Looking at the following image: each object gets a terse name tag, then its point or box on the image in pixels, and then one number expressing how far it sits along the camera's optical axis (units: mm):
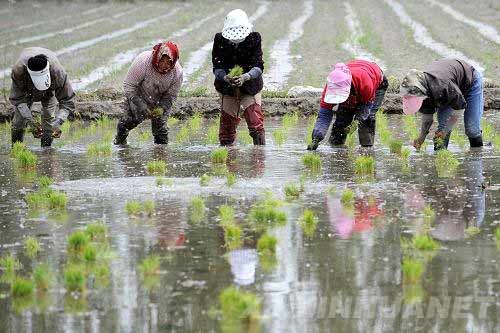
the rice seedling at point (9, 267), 11484
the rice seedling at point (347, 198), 15445
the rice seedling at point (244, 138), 23589
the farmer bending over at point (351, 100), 20266
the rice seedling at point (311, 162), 18906
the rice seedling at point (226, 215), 14062
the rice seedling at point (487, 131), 23016
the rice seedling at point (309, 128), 22794
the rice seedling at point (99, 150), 21605
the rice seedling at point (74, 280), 10852
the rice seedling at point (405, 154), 19869
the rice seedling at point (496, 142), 21487
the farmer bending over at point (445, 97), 19031
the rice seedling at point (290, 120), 26142
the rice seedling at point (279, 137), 22852
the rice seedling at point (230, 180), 17016
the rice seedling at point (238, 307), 9859
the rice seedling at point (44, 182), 17187
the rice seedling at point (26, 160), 19719
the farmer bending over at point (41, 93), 21312
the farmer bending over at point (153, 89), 22056
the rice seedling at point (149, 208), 14848
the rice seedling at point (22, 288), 10734
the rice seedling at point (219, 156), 19891
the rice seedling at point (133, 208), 14812
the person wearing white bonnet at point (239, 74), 21437
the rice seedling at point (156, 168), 18719
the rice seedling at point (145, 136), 24534
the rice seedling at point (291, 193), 15961
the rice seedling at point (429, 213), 14186
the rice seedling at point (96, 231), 13250
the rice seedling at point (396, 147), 20672
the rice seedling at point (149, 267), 11500
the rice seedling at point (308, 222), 13627
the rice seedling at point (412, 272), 10953
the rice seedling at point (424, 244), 12195
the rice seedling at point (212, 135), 23500
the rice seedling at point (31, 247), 12570
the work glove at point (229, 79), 21297
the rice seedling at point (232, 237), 12781
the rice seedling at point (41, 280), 11000
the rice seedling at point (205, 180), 17234
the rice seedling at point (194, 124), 25756
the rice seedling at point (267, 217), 14039
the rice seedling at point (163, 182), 17109
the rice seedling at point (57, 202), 15359
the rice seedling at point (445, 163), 18156
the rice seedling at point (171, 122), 27142
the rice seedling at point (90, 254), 12047
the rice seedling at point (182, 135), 24016
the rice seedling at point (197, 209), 14460
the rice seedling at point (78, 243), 12508
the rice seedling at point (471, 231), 13180
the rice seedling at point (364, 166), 18187
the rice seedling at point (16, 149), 21119
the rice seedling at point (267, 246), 12344
